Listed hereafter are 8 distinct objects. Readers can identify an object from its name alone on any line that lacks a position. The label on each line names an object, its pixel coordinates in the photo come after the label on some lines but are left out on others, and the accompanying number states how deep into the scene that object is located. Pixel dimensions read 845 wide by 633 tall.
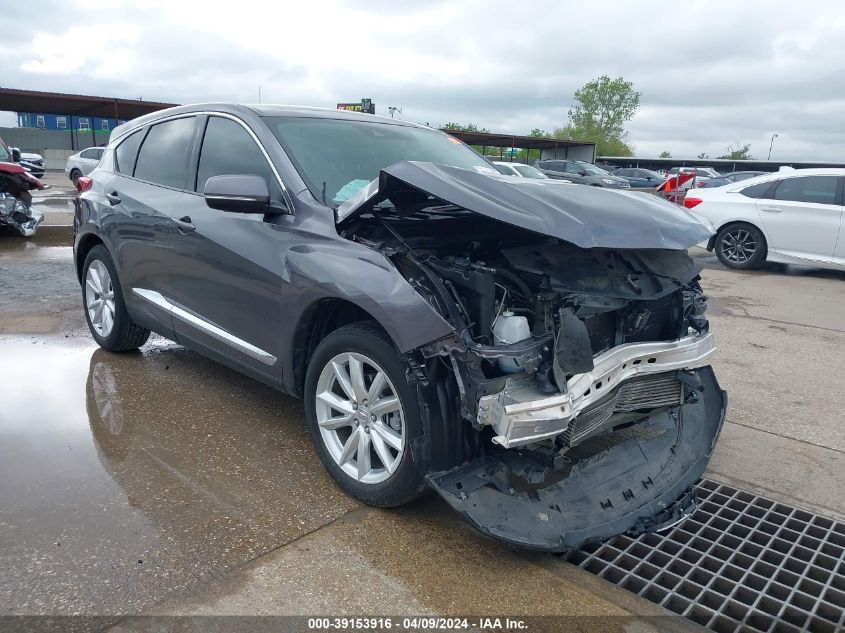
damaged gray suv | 2.63
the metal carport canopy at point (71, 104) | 28.14
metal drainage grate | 2.51
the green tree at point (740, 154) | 100.31
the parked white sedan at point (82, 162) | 24.59
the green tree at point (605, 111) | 89.50
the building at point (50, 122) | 68.12
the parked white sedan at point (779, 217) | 9.26
